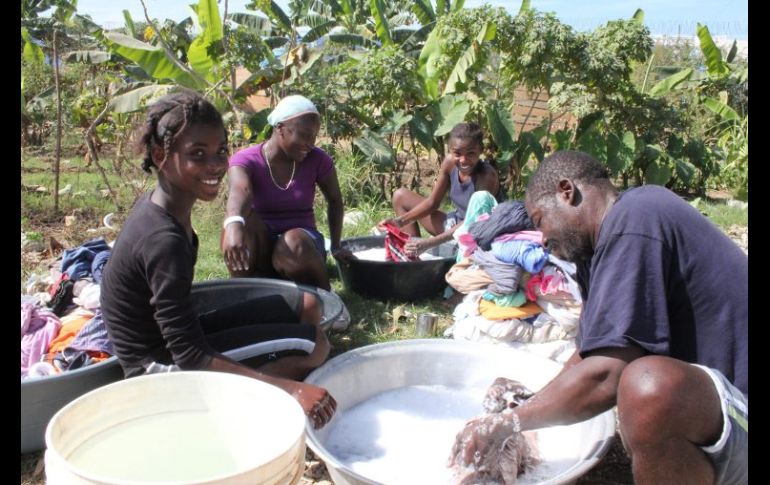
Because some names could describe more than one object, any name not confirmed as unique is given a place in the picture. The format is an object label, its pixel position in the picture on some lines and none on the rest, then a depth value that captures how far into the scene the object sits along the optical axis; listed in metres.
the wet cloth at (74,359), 2.08
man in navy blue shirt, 1.40
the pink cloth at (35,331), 2.23
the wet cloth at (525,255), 2.57
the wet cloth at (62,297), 2.55
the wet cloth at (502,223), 2.72
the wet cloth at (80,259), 2.62
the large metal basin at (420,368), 2.18
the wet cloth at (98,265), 2.58
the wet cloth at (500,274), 2.62
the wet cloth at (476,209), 3.13
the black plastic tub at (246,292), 2.71
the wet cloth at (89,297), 2.47
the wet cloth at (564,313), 2.60
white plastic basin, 1.35
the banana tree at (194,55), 5.04
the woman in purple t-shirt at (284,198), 2.96
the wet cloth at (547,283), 2.56
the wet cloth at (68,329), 2.25
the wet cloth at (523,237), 2.65
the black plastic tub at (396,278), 3.23
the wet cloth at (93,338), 2.11
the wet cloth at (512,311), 2.69
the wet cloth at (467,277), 2.84
